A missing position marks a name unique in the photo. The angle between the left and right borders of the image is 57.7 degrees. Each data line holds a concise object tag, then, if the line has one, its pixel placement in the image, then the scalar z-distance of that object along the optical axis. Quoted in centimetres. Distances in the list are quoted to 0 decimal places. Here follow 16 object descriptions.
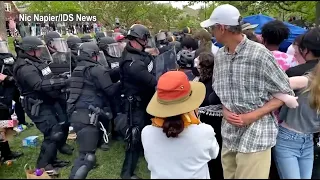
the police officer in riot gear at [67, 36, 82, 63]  544
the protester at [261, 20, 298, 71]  310
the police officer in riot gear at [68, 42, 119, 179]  329
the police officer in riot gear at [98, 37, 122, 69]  462
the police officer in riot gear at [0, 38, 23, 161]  443
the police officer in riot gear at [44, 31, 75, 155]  471
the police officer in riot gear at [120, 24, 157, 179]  339
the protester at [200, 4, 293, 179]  206
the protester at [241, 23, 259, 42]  332
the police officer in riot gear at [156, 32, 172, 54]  740
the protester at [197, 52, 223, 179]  289
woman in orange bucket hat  181
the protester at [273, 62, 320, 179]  224
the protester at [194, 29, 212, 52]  446
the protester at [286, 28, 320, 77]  238
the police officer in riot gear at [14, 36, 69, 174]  373
